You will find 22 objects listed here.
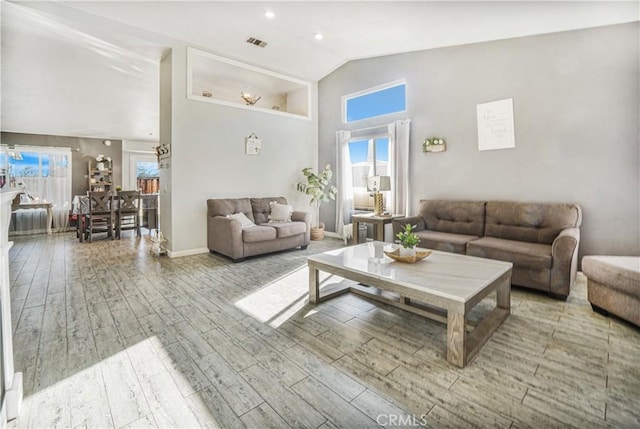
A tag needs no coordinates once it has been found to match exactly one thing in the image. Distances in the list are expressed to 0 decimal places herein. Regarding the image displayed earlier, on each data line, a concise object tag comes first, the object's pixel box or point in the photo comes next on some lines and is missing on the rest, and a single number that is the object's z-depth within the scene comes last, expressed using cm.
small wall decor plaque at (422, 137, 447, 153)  444
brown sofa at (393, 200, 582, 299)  277
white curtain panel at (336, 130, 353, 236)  585
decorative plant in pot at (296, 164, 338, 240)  587
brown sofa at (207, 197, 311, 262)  420
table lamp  459
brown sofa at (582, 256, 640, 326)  216
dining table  592
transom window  503
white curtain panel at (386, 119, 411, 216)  486
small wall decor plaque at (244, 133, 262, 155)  529
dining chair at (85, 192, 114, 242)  591
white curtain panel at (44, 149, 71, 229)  752
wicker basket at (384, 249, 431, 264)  246
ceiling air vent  446
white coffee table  178
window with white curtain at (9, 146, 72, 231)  709
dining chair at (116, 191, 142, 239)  623
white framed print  385
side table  425
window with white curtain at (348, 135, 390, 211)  535
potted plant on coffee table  249
